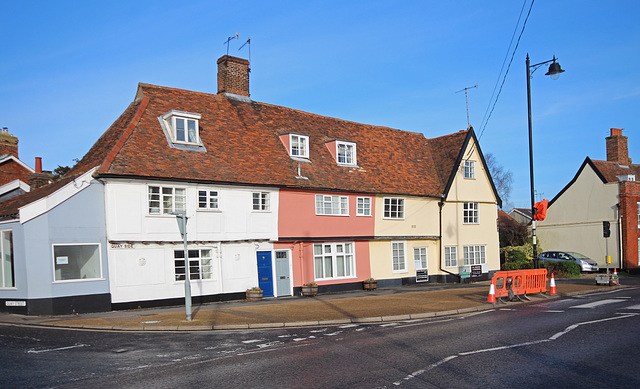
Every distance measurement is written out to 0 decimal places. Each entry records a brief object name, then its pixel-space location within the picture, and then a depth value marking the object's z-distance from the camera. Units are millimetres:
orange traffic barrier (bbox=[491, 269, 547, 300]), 20016
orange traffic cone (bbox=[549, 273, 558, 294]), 22125
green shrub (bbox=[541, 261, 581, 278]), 34156
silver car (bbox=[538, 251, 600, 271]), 39062
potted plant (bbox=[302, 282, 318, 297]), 25188
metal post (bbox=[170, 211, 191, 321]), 16141
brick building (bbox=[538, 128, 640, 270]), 41375
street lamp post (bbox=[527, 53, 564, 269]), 21781
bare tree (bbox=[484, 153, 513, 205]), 65438
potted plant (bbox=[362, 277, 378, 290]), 28062
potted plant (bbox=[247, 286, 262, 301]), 23234
